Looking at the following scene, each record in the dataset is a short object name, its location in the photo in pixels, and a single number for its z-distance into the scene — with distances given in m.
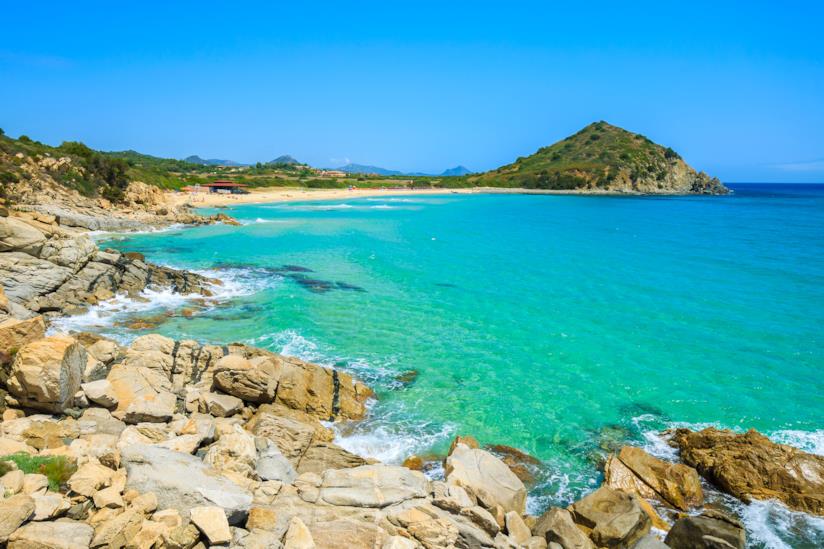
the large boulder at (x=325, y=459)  10.48
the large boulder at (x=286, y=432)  10.72
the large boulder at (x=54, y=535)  5.89
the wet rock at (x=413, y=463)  11.66
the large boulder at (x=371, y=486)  8.19
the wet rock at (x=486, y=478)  9.48
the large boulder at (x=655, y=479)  10.80
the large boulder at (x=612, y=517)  9.02
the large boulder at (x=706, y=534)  8.65
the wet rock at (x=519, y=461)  11.75
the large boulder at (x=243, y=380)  13.05
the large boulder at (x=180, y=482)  7.20
